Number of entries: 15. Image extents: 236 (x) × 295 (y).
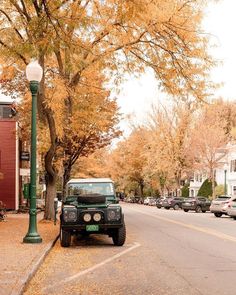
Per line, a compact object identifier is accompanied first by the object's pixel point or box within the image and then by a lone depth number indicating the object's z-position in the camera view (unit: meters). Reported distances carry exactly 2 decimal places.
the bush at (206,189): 67.70
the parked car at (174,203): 59.75
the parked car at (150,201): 80.20
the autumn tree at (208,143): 62.19
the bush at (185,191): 78.25
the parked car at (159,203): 63.02
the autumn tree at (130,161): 85.56
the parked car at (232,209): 34.10
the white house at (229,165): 65.38
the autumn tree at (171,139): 67.31
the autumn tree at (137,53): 19.69
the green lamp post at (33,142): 16.19
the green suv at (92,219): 15.68
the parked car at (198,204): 48.75
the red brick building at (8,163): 39.09
